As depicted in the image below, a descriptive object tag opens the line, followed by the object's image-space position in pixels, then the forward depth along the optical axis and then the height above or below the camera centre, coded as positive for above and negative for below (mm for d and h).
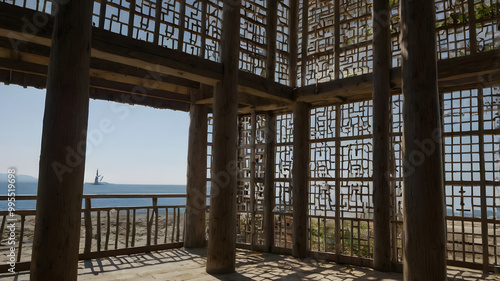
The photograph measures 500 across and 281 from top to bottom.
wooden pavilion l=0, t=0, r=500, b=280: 2773 +877
